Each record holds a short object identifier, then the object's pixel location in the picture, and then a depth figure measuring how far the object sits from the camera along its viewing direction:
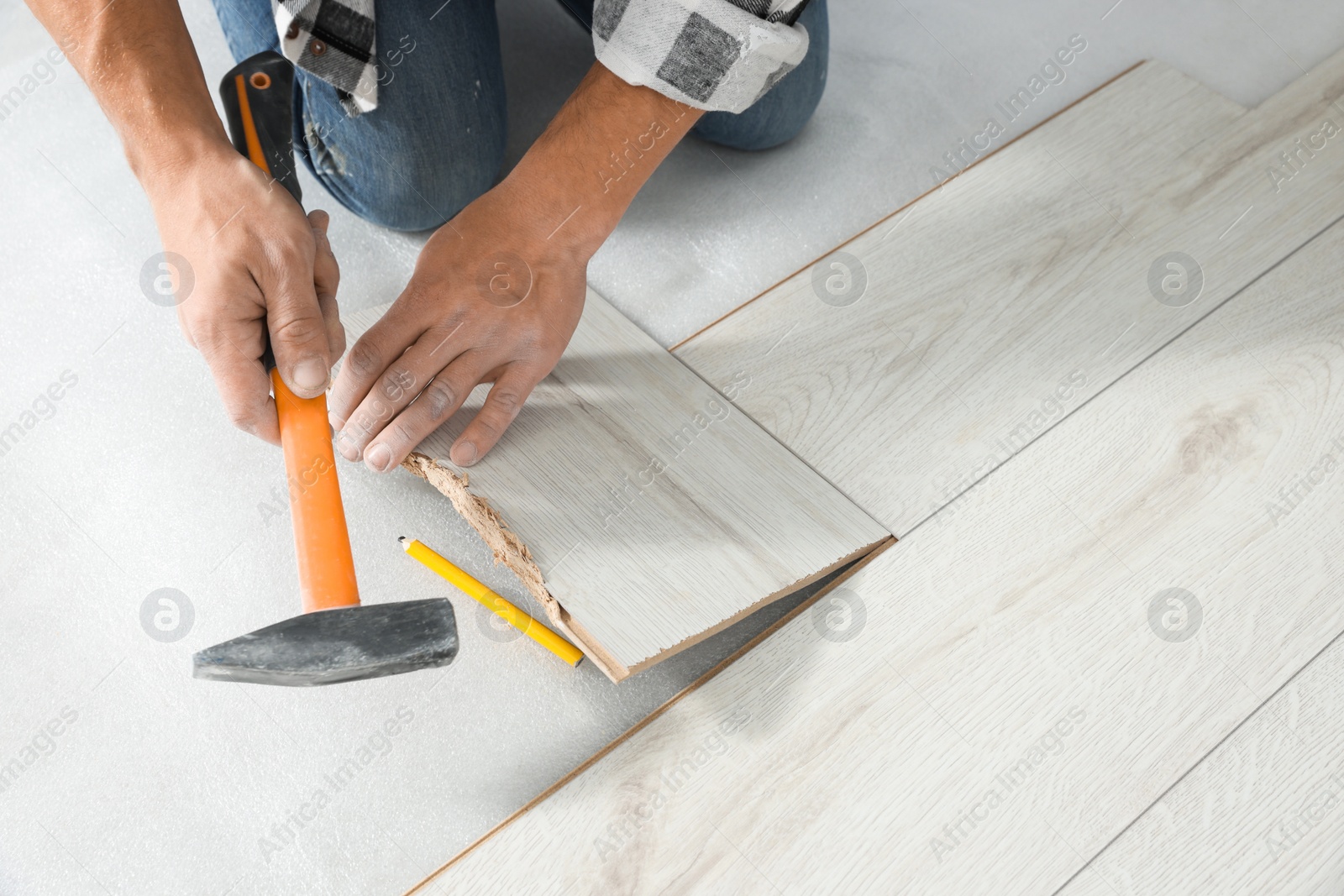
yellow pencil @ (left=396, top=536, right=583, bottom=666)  1.28
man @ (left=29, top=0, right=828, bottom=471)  1.06
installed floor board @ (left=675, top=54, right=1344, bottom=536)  1.39
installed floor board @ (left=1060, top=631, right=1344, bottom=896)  1.08
